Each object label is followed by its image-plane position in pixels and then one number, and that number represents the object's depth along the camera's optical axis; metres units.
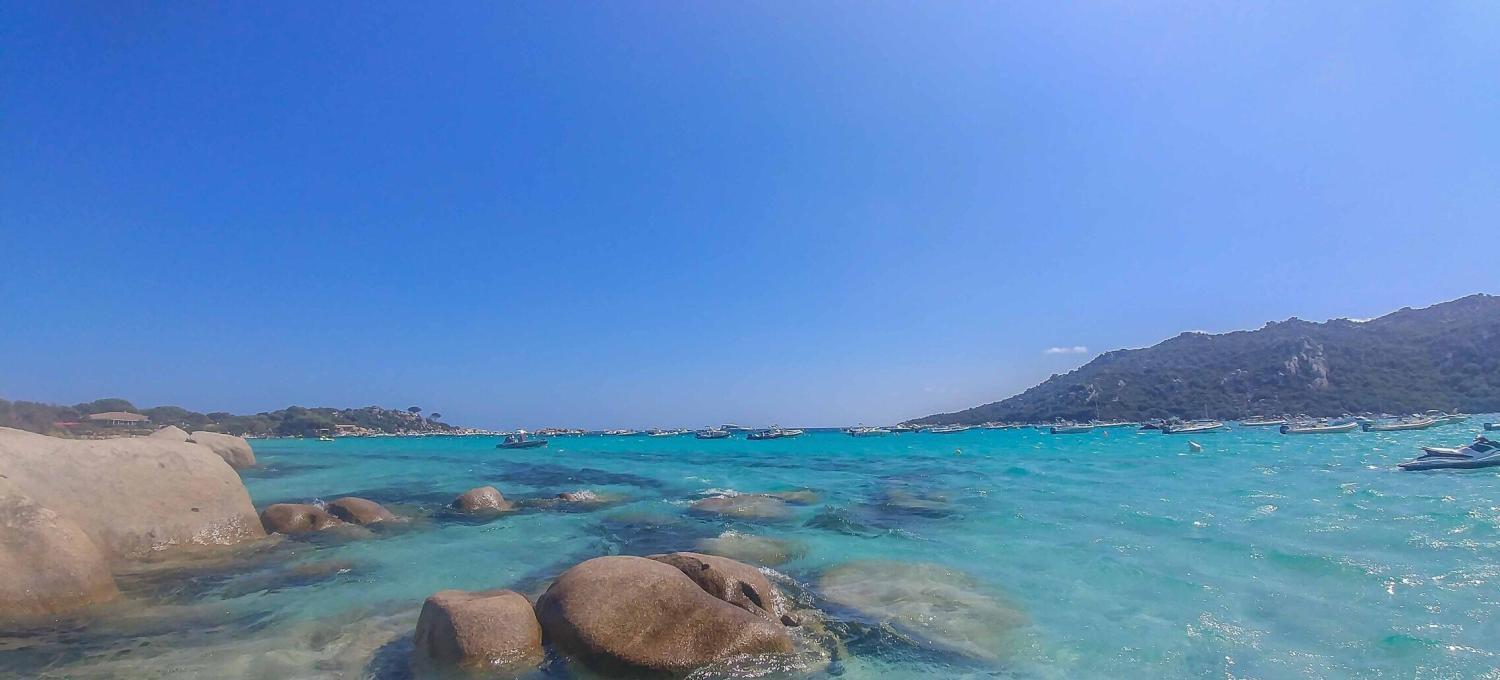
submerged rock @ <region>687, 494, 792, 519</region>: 19.28
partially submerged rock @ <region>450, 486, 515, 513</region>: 19.91
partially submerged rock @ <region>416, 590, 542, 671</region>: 6.97
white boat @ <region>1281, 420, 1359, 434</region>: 59.87
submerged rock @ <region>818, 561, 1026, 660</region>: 8.51
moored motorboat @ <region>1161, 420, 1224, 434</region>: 73.63
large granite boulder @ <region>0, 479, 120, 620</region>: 8.49
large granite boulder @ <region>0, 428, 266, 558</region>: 11.23
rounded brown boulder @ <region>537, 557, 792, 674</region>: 7.04
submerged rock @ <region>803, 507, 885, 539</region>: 16.61
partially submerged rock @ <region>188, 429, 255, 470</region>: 31.92
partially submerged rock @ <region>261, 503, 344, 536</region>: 15.78
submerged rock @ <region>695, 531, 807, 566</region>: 13.06
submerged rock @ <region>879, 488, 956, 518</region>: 20.36
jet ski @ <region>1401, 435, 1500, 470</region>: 25.91
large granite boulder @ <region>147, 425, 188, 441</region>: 26.15
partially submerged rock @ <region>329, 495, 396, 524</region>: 17.33
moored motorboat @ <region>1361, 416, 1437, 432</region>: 57.69
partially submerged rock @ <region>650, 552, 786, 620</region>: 8.60
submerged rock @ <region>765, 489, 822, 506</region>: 22.75
